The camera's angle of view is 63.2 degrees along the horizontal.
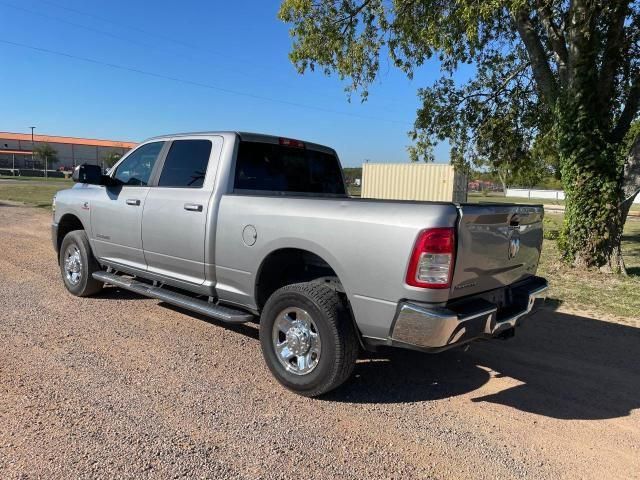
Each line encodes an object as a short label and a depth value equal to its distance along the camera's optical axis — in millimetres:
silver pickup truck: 3320
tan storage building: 21656
